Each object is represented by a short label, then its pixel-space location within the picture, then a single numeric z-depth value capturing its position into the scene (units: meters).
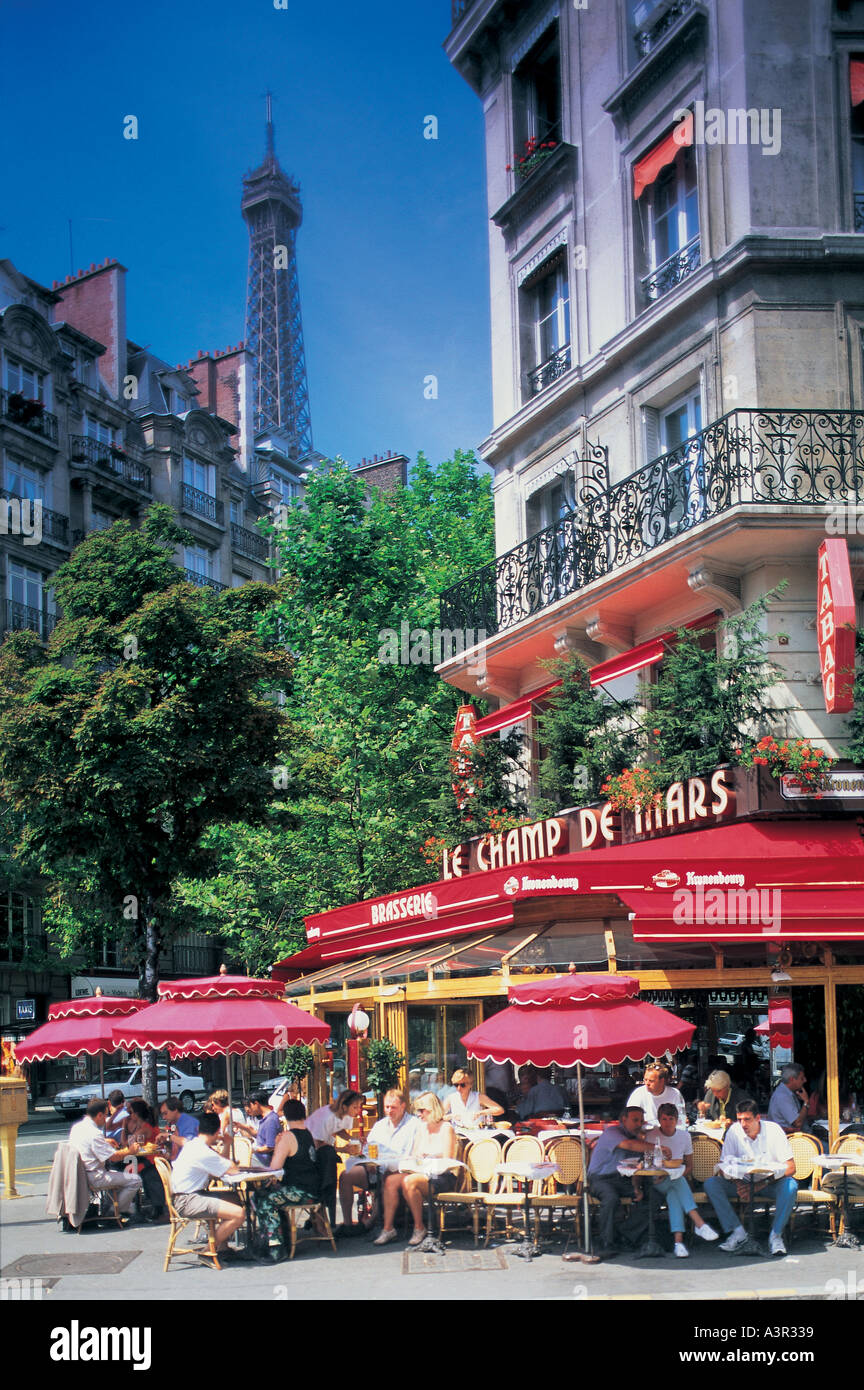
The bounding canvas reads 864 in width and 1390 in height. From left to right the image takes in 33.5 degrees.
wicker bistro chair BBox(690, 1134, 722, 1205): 11.98
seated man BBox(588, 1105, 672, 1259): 11.34
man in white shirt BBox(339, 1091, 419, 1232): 12.84
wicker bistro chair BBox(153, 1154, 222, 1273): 11.34
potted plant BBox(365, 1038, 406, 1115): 19.02
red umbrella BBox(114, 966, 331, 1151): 12.45
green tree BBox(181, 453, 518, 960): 28.36
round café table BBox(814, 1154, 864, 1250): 11.42
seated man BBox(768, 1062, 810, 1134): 13.13
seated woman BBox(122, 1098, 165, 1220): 14.84
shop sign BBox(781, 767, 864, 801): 15.27
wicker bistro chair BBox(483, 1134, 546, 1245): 11.97
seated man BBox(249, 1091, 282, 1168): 13.57
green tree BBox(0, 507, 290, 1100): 20.30
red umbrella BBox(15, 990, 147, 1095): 15.44
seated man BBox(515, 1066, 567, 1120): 15.11
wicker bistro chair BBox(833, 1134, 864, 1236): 11.67
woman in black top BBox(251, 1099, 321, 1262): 11.84
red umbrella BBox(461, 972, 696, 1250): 10.78
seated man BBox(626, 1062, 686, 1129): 12.73
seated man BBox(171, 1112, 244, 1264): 11.47
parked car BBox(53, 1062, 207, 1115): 32.97
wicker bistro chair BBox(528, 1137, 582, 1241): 11.79
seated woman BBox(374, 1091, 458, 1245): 12.15
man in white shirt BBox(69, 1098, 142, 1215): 13.76
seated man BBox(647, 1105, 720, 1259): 11.30
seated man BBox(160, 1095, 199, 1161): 14.66
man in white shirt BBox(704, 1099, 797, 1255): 11.26
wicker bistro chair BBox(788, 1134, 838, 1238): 11.92
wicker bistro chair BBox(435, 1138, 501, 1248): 12.20
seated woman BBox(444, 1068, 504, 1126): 15.00
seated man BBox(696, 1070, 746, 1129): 14.12
